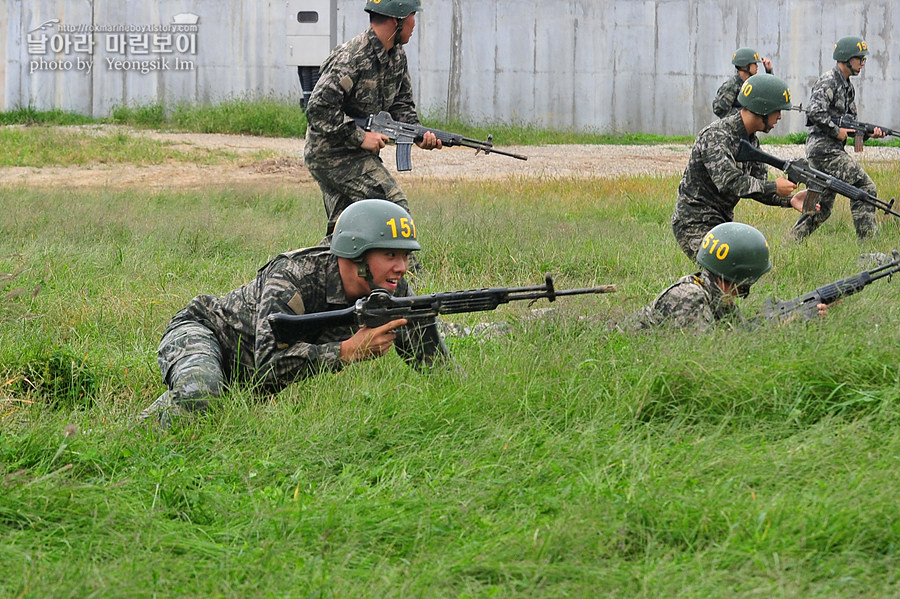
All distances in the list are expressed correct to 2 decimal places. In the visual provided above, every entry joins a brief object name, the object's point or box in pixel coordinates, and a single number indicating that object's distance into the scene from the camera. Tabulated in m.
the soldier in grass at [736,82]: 24.33
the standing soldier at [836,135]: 18.62
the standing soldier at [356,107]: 14.43
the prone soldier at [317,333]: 9.22
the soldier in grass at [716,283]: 10.54
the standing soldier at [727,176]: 13.93
